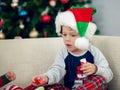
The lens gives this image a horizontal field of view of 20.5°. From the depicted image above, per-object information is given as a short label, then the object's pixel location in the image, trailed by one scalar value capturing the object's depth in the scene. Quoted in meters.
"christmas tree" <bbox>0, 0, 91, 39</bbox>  3.04
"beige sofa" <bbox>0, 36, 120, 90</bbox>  2.07
